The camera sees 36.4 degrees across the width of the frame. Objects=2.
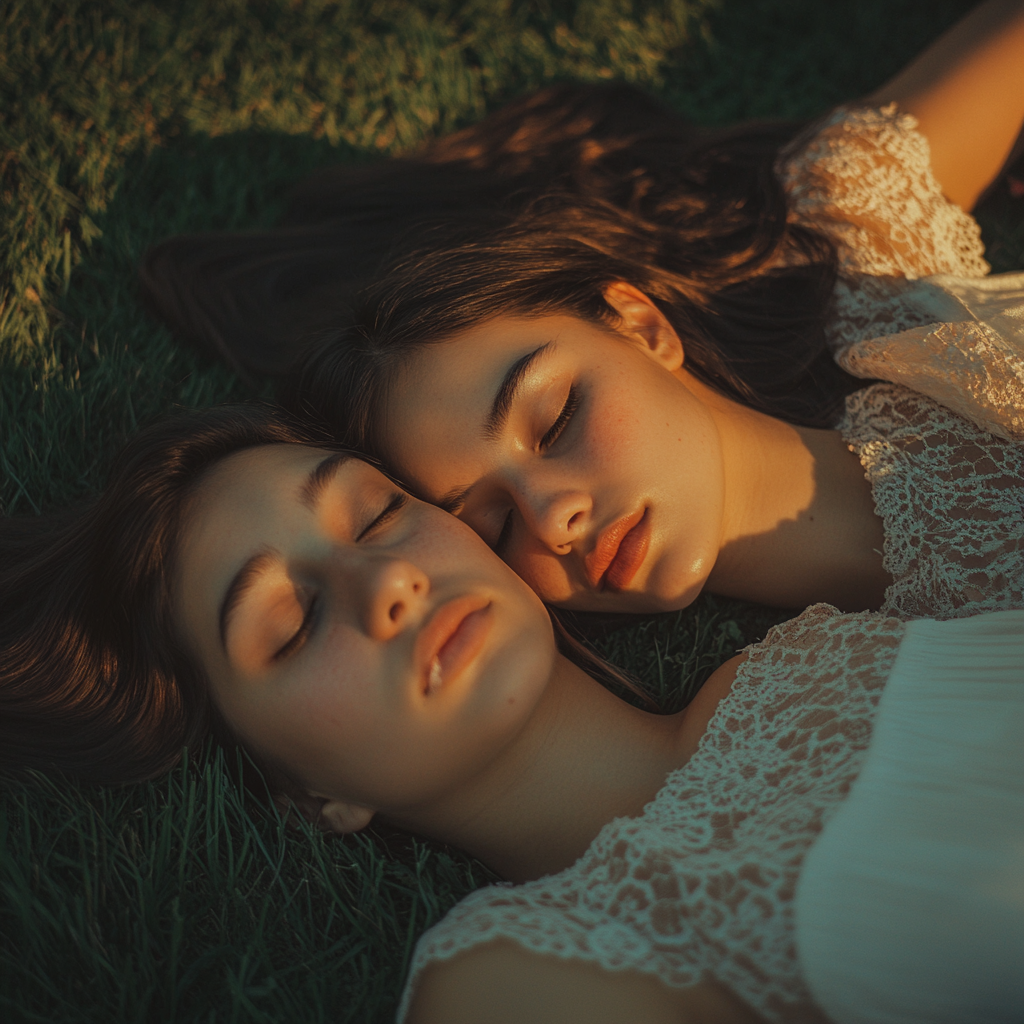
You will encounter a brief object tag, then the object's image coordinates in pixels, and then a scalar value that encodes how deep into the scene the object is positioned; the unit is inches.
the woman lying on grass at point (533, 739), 21.3
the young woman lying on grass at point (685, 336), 25.7
